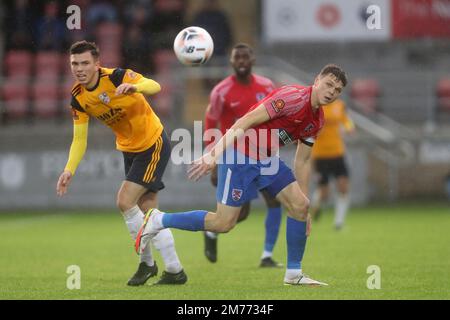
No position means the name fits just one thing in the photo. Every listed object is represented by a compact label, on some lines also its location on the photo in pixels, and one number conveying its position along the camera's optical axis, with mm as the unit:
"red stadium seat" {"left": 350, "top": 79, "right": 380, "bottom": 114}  20458
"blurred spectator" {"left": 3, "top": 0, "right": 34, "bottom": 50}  21422
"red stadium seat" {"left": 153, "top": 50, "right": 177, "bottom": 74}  20906
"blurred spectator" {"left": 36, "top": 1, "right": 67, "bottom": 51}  21000
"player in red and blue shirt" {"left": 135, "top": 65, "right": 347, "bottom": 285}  8141
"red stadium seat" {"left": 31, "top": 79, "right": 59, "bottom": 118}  20266
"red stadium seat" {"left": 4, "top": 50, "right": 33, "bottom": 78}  21156
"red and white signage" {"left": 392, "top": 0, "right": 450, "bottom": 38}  19922
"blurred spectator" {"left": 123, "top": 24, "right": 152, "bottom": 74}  20312
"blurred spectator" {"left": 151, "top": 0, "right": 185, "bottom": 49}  21219
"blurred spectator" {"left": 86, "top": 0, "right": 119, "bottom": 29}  21547
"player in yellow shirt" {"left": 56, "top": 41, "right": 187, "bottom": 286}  8578
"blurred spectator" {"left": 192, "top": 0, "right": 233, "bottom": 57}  19984
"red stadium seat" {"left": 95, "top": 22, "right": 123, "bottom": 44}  21266
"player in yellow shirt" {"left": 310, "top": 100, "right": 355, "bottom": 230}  15547
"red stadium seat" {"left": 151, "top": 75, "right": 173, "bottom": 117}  19781
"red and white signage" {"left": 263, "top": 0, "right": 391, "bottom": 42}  19922
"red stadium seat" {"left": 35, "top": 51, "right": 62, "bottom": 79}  20953
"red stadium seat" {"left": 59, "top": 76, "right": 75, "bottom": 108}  20094
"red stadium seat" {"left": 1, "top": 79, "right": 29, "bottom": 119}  20234
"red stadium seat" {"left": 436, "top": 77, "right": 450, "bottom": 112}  20484
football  8992
